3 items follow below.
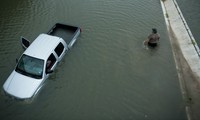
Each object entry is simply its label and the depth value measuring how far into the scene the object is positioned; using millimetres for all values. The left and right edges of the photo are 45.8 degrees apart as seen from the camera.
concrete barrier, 13075
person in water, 14727
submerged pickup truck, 11328
